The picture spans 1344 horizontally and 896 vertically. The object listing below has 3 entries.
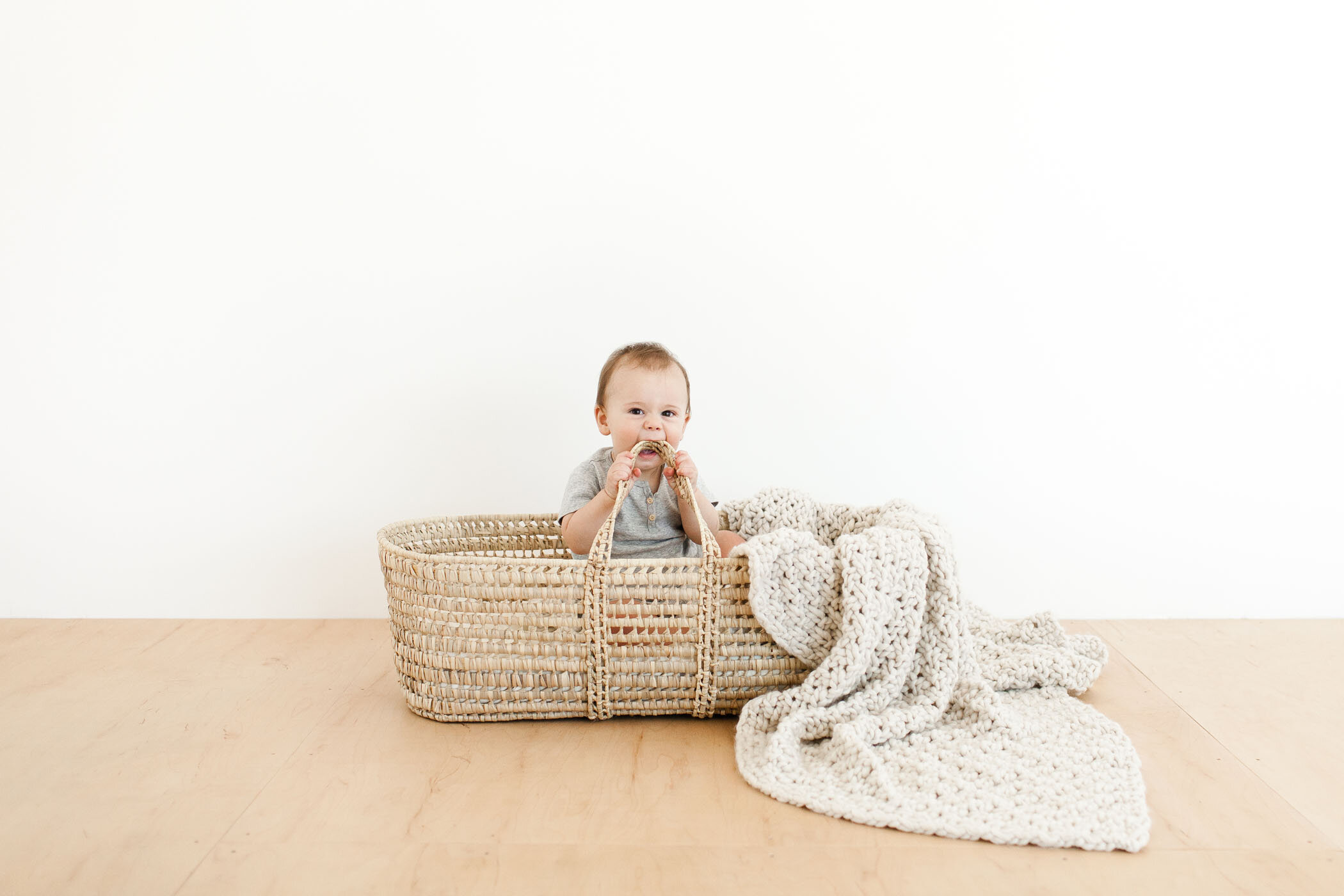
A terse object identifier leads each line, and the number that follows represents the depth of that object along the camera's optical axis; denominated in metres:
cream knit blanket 1.18
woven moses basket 1.40
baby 1.66
